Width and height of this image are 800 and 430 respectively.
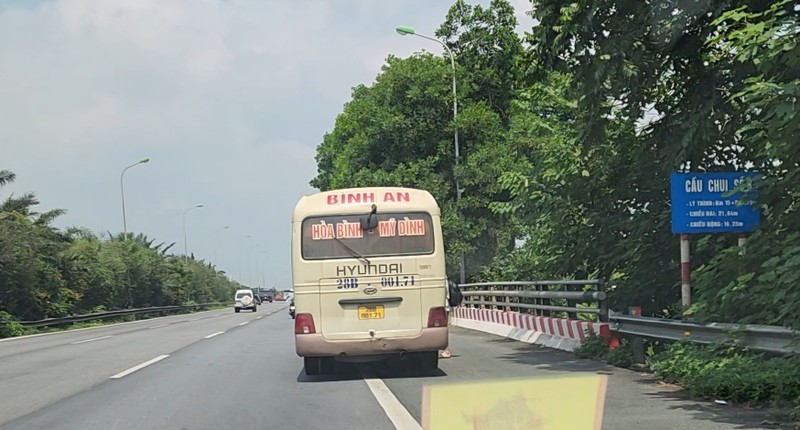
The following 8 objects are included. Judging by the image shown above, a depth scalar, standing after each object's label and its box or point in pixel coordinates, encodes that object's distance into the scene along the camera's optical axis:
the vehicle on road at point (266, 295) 105.71
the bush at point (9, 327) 32.31
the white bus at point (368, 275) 11.21
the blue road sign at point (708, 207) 10.67
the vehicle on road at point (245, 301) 59.53
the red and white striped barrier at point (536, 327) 13.79
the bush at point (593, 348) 12.62
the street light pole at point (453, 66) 30.52
